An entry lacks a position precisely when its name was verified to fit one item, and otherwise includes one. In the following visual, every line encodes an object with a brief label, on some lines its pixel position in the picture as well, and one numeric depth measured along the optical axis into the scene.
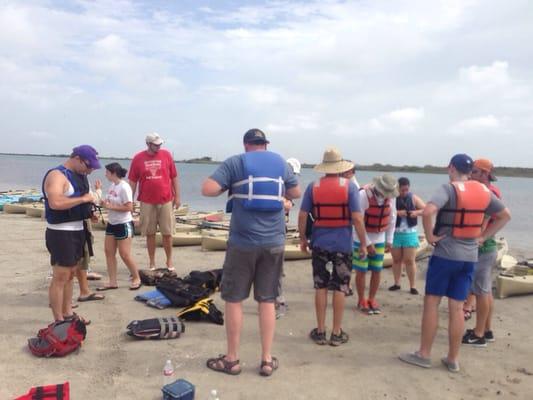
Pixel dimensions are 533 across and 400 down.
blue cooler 2.97
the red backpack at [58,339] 3.77
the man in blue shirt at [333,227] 4.16
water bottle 3.14
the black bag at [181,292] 5.16
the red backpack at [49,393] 2.85
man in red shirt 6.21
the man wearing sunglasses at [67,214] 3.98
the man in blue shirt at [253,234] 3.48
